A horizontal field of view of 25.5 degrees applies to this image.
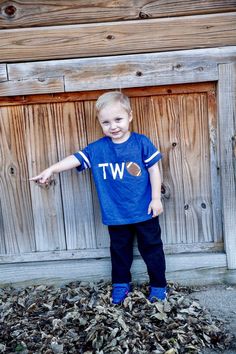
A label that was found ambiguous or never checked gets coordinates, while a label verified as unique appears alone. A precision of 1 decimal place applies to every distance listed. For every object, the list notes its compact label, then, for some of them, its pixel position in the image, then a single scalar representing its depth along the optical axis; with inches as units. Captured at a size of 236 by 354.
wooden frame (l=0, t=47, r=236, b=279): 128.1
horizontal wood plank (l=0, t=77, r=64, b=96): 130.1
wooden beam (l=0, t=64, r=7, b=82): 130.6
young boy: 122.8
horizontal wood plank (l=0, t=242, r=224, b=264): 141.1
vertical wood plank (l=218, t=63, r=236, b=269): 128.8
